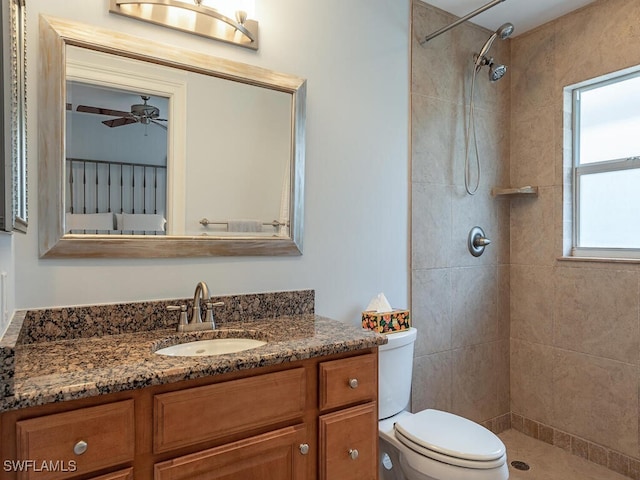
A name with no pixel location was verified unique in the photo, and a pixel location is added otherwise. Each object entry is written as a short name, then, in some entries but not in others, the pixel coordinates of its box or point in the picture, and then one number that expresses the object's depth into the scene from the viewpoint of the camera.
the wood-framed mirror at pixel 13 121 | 0.82
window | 2.25
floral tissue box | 1.89
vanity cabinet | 0.95
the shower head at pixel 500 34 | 2.19
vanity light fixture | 1.51
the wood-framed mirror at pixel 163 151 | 1.41
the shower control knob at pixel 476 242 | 2.49
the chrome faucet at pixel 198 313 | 1.54
